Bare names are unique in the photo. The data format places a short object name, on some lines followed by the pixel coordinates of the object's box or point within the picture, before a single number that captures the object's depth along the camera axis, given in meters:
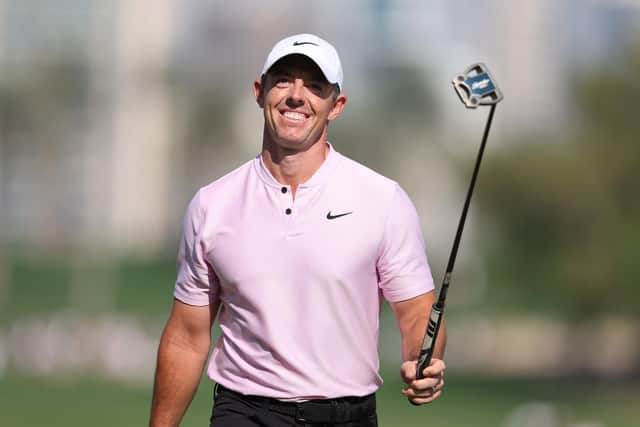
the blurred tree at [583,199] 96.94
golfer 13.82
